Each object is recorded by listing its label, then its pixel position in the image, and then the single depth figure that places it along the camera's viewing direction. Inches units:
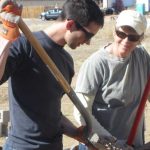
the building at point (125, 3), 2319.1
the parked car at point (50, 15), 1957.4
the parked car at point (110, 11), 2224.4
